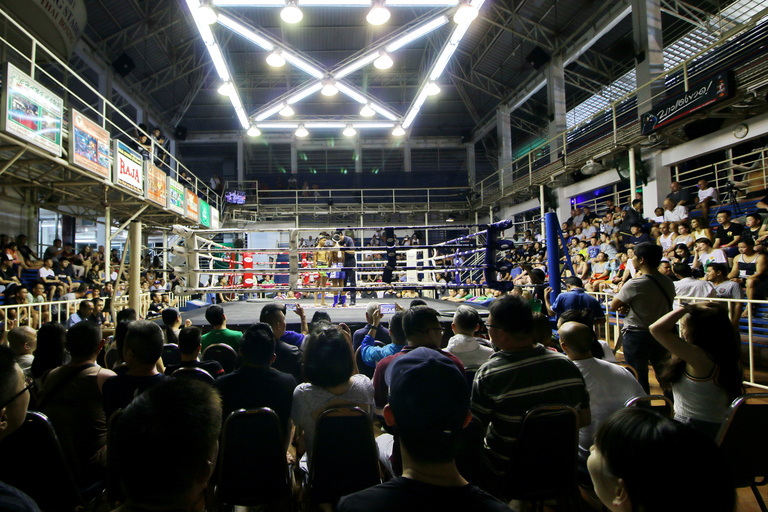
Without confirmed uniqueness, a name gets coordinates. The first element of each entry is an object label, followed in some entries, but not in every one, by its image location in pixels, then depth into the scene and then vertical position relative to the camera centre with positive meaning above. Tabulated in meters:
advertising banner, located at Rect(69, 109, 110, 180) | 6.52 +2.39
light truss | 7.36 +4.96
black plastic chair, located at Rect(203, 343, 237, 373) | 3.28 -0.70
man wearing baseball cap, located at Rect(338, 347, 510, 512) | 0.92 -0.46
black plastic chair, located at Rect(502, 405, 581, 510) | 1.80 -0.92
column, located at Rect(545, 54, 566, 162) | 13.99 +6.26
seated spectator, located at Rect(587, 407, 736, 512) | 0.77 -0.44
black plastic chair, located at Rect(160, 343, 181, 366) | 3.66 -0.75
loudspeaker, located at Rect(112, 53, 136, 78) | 13.11 +7.29
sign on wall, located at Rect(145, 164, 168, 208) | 9.42 +2.29
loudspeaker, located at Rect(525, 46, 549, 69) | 14.02 +7.63
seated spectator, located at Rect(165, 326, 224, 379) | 2.52 -0.52
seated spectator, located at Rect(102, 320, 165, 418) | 2.07 -0.52
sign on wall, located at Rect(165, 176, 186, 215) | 10.60 +2.29
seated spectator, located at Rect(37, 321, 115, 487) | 2.04 -0.70
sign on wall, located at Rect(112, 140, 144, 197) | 7.93 +2.36
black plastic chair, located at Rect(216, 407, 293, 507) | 1.87 -0.92
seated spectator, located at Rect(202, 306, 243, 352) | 3.60 -0.57
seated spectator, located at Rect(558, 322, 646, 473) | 2.13 -0.67
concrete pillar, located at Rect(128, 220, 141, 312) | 5.25 -0.01
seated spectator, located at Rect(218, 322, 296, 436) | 2.12 -0.62
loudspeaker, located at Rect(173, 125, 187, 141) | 19.16 +7.11
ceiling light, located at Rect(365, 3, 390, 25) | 7.22 +4.85
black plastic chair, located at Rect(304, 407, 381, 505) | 1.80 -0.87
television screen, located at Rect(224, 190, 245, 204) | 17.36 +3.47
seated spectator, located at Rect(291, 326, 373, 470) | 2.01 -0.61
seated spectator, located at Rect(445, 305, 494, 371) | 2.84 -0.57
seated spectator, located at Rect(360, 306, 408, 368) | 2.95 -0.61
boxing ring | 4.96 +0.08
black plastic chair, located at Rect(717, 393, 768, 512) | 1.78 -0.86
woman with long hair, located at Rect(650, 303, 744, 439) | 1.89 -0.48
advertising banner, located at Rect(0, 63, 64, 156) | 5.10 +2.45
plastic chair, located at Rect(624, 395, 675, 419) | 1.93 -0.73
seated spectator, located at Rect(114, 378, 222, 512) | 0.85 -0.39
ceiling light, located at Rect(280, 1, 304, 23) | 7.16 +4.90
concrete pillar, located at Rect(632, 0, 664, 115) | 10.16 +5.82
